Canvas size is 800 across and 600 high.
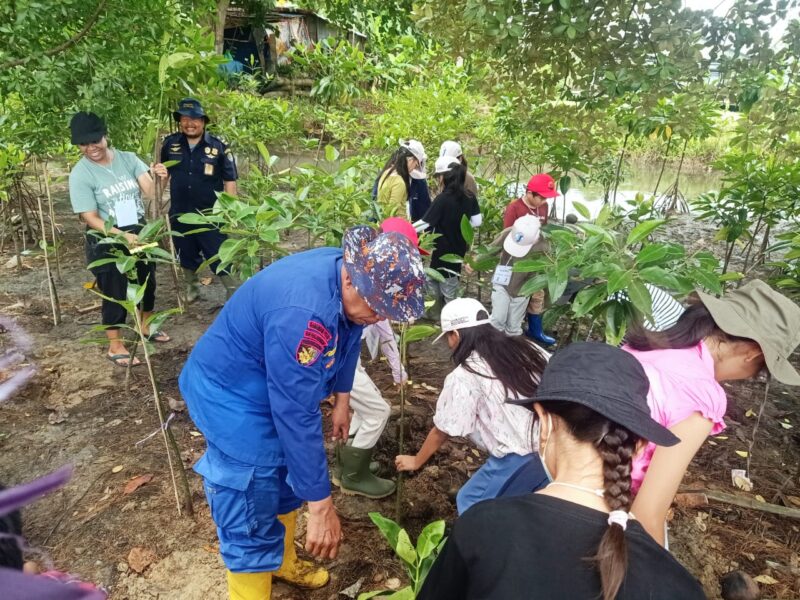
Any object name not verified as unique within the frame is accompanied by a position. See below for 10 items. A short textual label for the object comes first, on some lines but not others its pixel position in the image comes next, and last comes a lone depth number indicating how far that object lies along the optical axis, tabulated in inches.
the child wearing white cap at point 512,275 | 136.4
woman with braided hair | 33.5
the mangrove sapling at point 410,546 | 60.5
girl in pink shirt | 53.5
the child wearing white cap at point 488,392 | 79.8
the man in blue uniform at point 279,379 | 58.1
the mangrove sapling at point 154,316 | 84.4
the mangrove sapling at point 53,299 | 156.6
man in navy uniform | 158.4
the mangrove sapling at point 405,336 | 89.2
